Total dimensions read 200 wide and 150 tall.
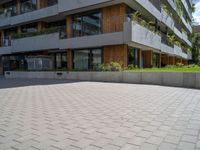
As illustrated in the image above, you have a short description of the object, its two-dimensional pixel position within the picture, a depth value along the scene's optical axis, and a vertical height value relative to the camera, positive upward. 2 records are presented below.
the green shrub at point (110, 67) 13.02 +0.27
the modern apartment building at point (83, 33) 14.92 +4.08
